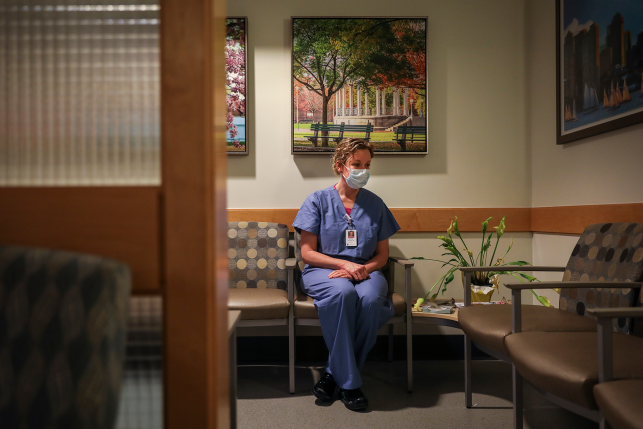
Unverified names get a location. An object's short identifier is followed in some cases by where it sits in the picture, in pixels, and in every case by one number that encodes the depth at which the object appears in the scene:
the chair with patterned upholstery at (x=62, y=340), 0.66
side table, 2.42
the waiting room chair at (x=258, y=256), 2.80
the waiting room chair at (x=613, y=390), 1.02
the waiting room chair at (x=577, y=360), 1.20
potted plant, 2.57
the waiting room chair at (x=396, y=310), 2.38
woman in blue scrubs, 2.25
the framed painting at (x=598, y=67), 2.01
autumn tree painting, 2.98
